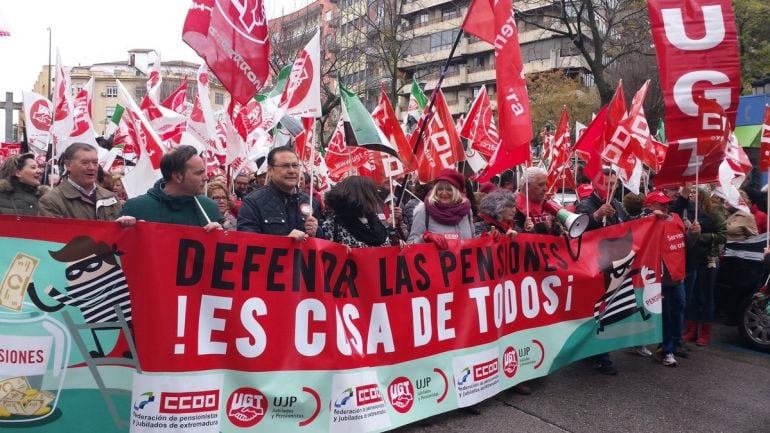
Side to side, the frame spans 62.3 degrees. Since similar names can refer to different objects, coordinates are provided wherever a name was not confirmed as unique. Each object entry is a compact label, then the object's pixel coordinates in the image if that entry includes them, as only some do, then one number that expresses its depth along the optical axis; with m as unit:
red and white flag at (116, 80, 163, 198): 4.31
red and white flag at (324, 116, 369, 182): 9.34
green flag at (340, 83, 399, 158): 5.32
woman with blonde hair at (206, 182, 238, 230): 6.78
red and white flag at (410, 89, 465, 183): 7.73
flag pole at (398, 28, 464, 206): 5.78
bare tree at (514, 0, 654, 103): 17.62
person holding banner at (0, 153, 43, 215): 5.76
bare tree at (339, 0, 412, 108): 19.20
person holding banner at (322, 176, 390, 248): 4.58
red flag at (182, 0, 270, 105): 4.41
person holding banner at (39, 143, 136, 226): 4.43
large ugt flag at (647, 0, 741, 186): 5.39
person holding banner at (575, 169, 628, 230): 6.14
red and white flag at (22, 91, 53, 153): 11.55
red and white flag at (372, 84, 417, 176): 6.73
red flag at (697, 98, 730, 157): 5.40
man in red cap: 6.09
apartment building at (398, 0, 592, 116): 49.81
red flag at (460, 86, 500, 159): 9.83
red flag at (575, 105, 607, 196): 7.84
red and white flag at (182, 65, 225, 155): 6.77
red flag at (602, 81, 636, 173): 7.06
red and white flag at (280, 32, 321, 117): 4.77
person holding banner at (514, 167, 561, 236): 6.00
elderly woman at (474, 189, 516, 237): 5.35
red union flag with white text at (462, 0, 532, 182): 6.04
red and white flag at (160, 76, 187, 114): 10.91
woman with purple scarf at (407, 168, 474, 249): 5.10
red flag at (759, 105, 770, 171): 6.90
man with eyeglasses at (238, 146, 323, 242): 4.35
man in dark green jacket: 3.89
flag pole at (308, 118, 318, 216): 4.45
